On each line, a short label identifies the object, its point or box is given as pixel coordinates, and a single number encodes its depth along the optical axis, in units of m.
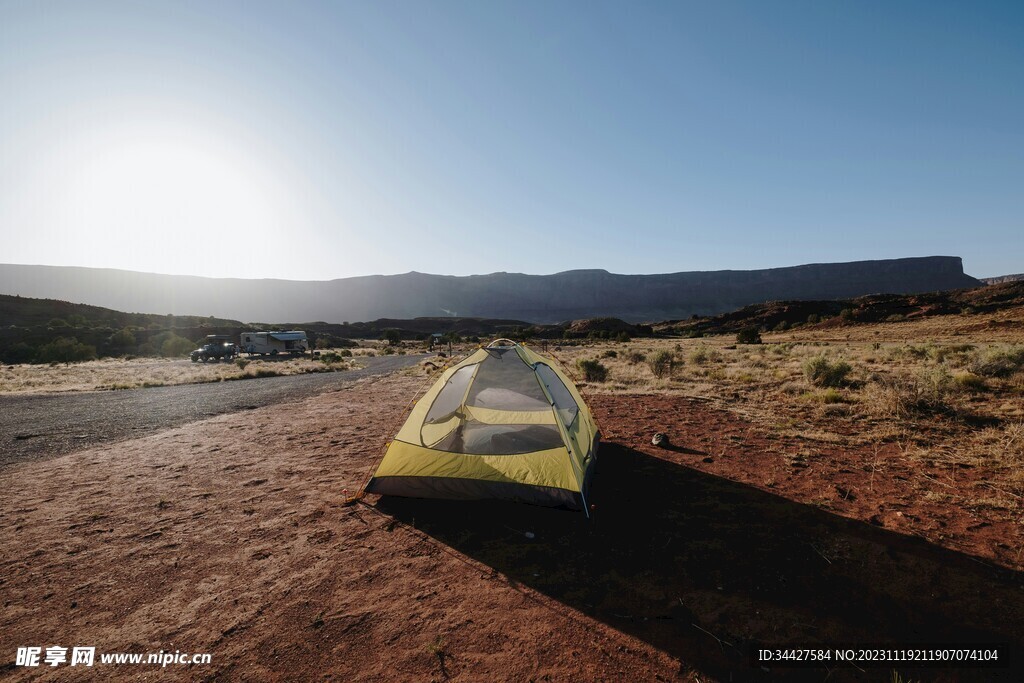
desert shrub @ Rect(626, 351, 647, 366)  21.89
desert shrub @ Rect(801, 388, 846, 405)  10.37
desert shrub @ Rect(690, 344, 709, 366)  20.41
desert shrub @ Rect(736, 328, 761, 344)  37.59
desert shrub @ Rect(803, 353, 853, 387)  12.33
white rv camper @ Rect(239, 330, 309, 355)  41.31
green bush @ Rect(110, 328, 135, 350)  45.03
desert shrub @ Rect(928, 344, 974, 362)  15.59
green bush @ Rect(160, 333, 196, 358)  44.42
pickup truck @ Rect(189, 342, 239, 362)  35.62
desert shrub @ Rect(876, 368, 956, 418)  8.87
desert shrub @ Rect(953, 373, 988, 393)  10.29
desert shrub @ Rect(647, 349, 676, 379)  16.83
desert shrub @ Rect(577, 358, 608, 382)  16.61
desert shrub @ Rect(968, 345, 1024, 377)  11.42
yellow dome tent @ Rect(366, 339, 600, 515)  5.25
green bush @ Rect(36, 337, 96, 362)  35.66
